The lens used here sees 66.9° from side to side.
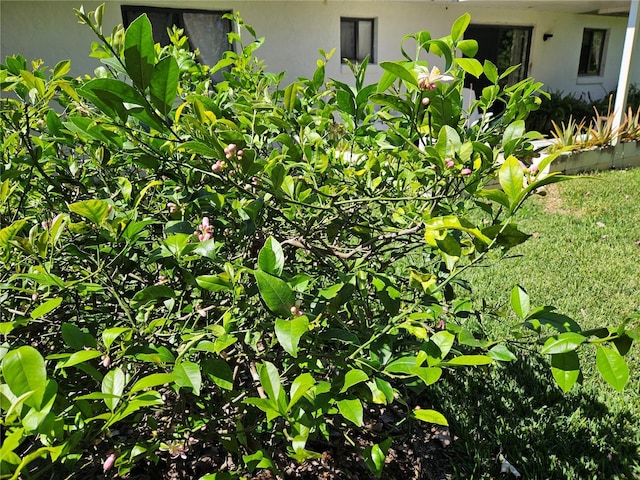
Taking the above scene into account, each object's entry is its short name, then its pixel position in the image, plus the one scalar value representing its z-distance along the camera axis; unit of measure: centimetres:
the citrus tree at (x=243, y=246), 89
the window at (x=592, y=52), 1312
